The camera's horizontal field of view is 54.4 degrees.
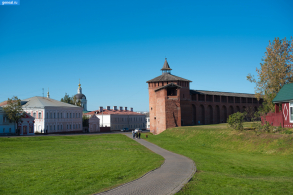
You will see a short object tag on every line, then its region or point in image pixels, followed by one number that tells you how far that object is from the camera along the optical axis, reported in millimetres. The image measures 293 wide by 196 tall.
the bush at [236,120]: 27359
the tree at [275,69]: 36406
